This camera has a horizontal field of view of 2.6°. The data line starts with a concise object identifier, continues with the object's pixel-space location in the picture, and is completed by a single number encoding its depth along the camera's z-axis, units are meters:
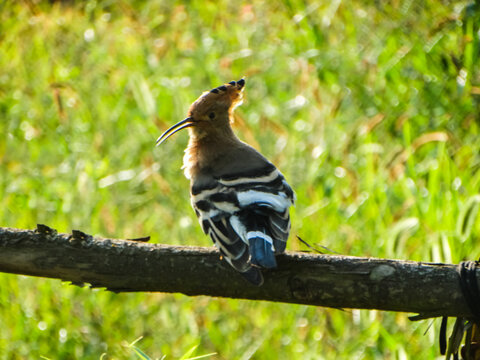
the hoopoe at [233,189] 9.41
